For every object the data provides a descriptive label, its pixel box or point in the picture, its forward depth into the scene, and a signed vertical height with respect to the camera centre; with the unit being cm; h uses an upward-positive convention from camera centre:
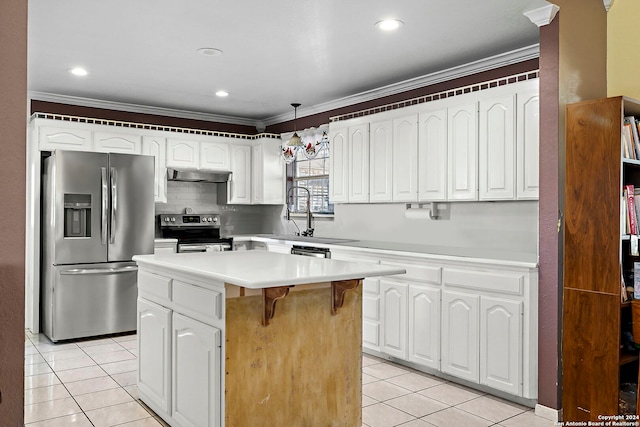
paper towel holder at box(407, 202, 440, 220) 453 +5
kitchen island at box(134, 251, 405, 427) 247 -67
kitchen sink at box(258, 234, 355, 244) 502 -27
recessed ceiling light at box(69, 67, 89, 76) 448 +126
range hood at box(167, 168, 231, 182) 586 +45
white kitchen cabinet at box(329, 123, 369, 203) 497 +50
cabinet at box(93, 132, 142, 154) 539 +76
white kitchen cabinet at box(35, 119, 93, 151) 508 +78
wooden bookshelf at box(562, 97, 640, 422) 279 -25
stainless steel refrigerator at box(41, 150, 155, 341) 486 -25
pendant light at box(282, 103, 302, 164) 628 +77
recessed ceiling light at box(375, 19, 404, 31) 337 +127
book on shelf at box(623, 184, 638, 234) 287 +3
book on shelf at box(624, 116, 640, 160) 292 +46
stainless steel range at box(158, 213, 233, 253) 577 -22
